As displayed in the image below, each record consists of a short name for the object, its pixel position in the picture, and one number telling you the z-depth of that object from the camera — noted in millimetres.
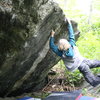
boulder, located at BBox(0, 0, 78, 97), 5164
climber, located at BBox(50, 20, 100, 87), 6422
